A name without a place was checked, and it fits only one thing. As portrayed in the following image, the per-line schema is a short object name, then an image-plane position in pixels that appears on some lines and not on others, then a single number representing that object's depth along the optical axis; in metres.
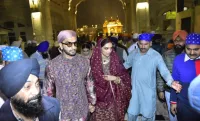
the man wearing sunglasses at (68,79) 2.27
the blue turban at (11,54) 2.23
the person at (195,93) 1.02
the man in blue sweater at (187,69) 2.28
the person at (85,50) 4.54
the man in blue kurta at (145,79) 2.96
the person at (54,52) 5.97
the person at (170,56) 3.09
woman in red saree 2.82
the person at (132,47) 5.59
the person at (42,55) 4.28
